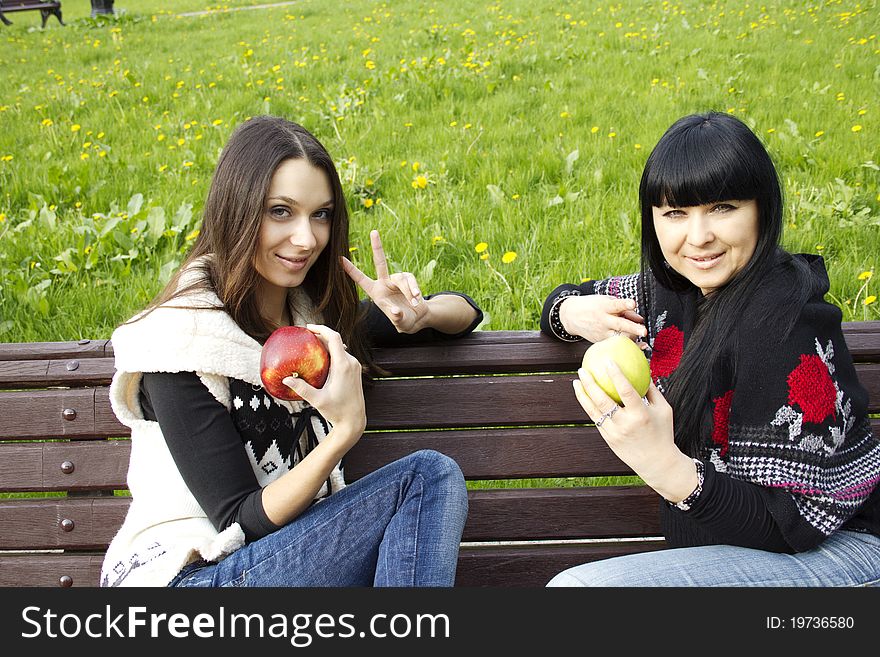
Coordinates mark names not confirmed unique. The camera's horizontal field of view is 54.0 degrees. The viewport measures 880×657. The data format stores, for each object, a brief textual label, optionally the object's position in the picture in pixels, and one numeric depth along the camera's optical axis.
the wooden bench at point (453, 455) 2.09
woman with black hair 1.56
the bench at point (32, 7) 12.05
